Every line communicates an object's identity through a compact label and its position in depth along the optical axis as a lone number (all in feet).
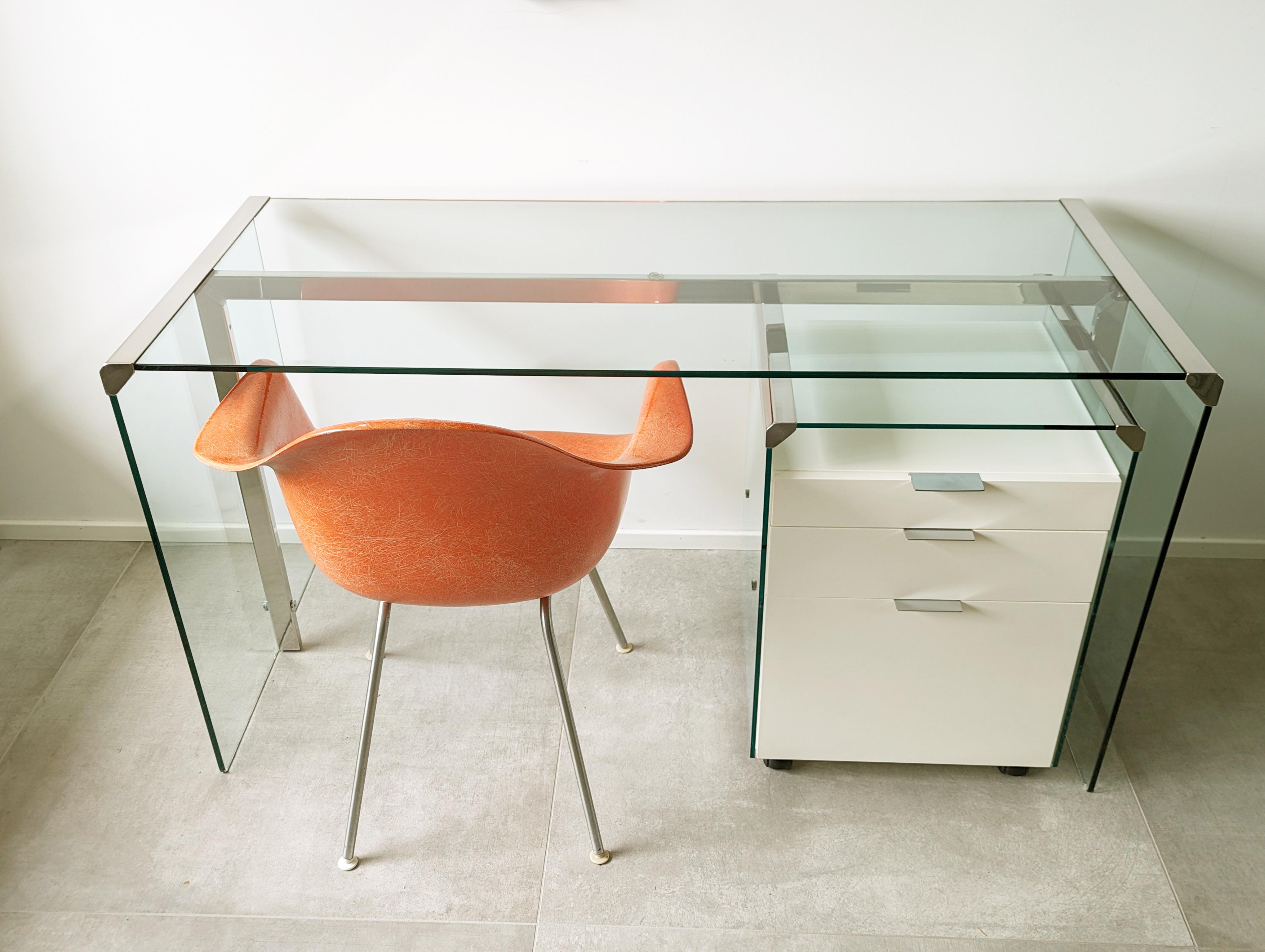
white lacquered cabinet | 4.29
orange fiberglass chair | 3.70
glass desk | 4.13
